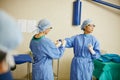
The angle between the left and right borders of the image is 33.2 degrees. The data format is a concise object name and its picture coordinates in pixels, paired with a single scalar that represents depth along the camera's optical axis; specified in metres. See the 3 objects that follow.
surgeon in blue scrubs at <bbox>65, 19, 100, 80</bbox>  2.86
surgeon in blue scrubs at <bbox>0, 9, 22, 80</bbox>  0.95
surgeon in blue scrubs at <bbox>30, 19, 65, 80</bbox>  2.43
